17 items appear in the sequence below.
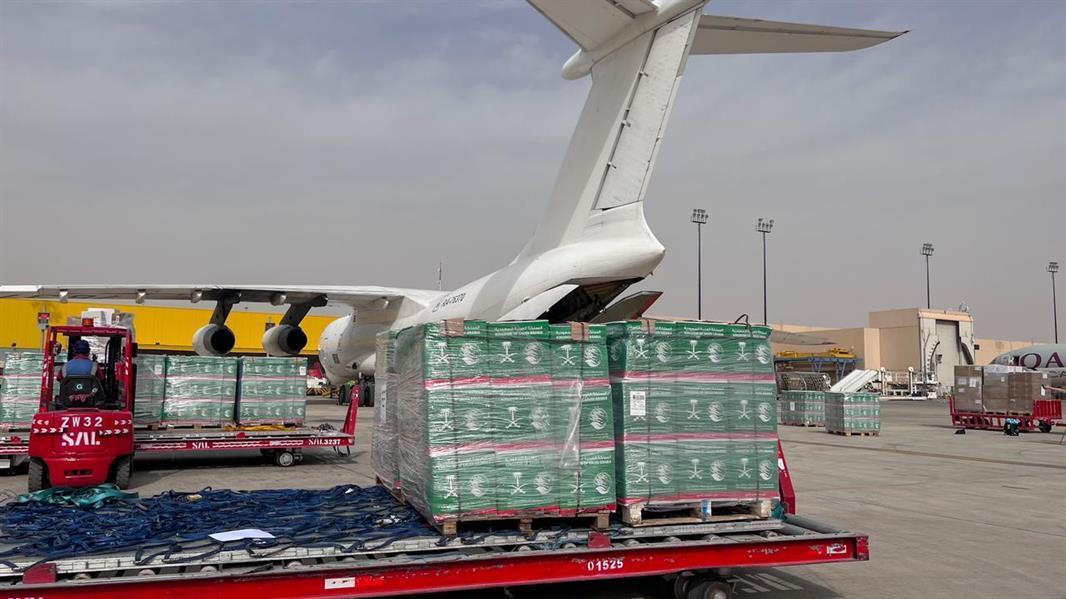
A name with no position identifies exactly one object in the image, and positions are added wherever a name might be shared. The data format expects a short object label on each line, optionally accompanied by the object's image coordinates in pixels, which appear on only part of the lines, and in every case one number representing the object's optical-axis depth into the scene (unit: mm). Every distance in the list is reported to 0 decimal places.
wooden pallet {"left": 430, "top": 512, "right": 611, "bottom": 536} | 4730
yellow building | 41406
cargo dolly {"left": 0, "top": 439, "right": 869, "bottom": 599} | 4031
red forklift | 8719
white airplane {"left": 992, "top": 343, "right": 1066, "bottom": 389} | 36969
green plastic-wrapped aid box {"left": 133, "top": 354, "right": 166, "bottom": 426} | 12258
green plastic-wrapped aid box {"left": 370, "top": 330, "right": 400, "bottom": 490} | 6047
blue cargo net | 4516
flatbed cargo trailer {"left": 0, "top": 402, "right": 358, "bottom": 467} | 11258
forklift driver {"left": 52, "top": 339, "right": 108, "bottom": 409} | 9297
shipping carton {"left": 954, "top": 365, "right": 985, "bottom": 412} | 23328
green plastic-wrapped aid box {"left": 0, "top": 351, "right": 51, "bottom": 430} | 11961
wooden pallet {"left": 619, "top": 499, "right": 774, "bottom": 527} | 4977
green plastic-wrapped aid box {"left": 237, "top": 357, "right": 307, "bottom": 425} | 13141
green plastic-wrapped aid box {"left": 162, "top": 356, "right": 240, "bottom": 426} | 12594
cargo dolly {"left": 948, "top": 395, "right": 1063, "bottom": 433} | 22312
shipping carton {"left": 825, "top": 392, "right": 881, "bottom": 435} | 20641
